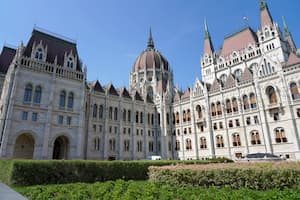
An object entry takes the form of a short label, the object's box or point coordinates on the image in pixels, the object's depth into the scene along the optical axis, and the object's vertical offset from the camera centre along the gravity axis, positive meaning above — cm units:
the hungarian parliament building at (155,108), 3369 +984
